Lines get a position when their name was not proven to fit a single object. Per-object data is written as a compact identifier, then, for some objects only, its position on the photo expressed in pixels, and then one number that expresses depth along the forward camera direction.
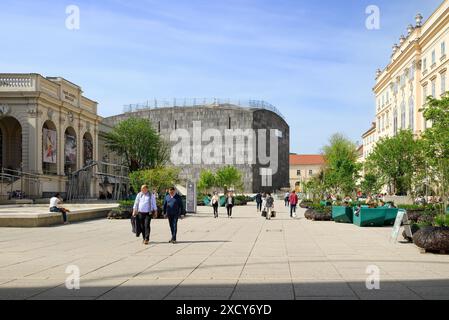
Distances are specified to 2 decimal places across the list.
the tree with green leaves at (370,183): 49.02
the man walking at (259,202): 42.50
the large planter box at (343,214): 26.53
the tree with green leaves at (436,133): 27.92
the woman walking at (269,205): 29.98
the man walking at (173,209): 15.76
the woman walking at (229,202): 32.09
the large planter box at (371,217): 23.70
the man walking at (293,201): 33.16
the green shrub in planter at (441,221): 13.69
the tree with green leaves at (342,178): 42.94
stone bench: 21.11
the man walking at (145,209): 15.56
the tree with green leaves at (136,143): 66.75
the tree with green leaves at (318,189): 42.62
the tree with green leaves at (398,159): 45.66
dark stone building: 101.81
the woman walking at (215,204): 32.28
